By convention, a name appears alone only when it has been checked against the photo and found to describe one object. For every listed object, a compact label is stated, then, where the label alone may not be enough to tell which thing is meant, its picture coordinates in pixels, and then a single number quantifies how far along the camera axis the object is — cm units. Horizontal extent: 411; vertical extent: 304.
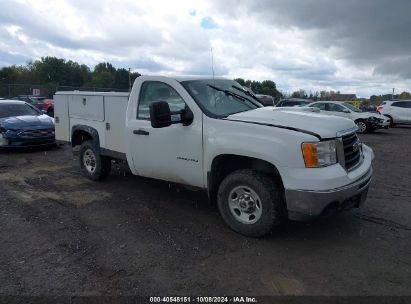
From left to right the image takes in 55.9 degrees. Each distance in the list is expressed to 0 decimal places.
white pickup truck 405
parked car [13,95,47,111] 2685
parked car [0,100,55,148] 1047
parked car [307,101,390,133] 1756
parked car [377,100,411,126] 2112
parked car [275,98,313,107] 2193
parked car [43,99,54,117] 2418
